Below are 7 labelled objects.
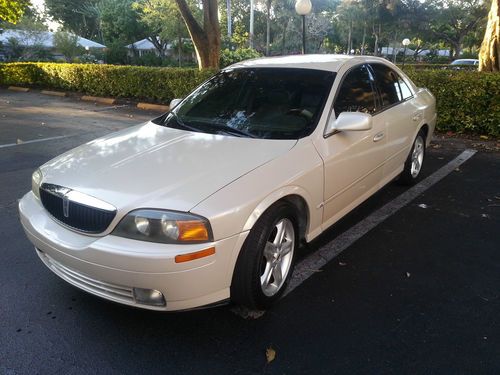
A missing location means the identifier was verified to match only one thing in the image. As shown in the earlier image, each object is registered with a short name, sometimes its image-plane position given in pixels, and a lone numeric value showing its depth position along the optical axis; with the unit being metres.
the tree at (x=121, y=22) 38.91
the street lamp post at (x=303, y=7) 11.78
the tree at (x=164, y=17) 30.81
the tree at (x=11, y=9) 16.06
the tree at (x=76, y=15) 54.28
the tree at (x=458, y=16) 43.06
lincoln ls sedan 2.25
